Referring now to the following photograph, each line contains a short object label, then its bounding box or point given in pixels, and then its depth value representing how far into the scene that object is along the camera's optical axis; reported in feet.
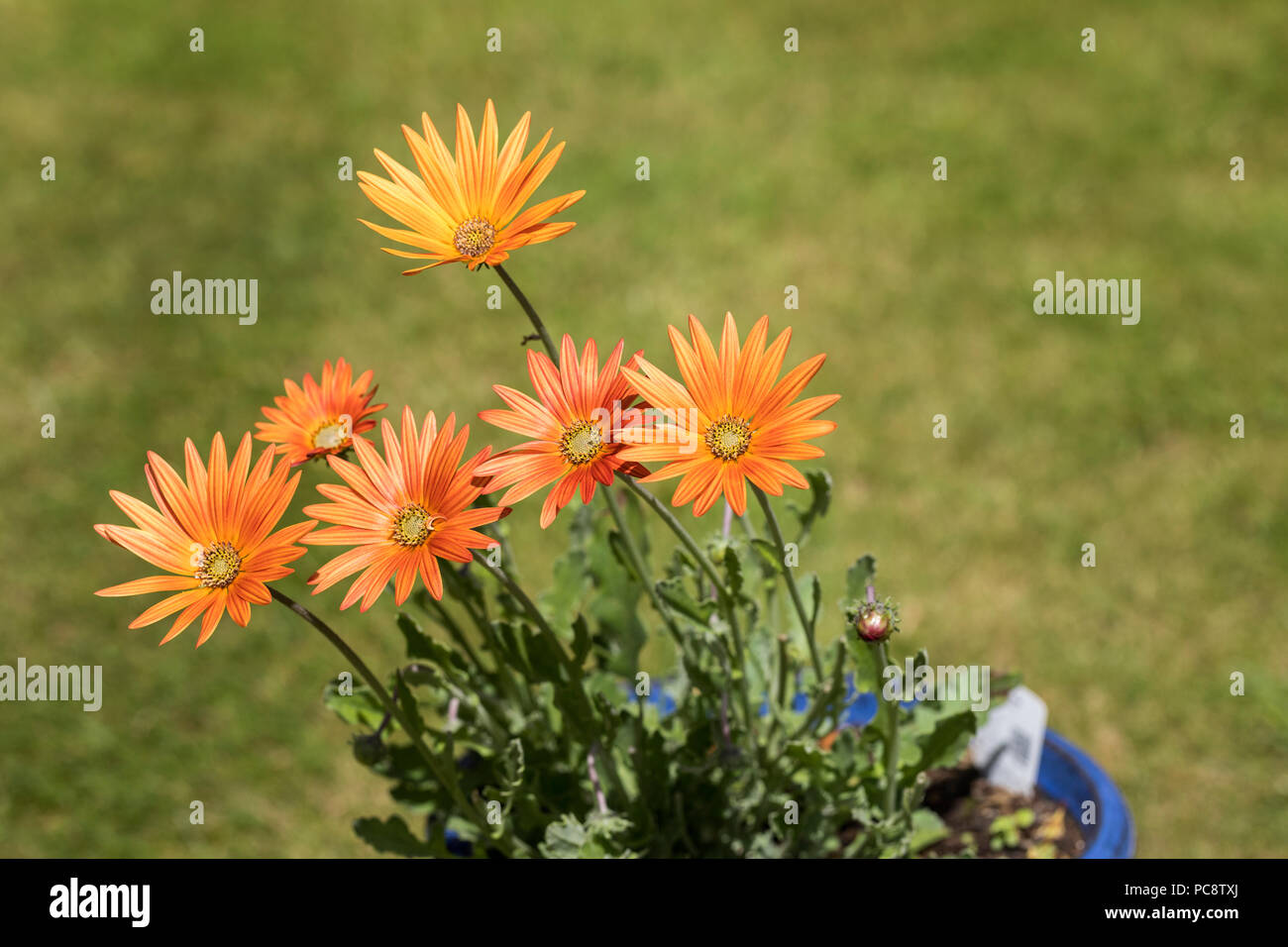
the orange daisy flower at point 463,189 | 4.43
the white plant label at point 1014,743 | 5.25
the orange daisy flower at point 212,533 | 4.31
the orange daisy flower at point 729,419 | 4.28
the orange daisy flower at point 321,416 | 4.61
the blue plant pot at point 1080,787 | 5.07
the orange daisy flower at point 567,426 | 4.32
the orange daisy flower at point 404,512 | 4.32
